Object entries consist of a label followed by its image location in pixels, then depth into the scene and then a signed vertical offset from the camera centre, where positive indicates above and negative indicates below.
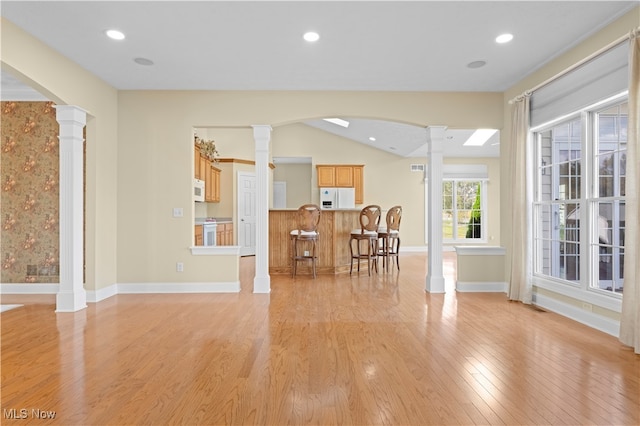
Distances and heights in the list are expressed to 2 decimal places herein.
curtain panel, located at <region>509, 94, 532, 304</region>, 4.20 -0.02
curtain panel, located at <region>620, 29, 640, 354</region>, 2.70 +0.02
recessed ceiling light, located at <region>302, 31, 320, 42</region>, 3.27 +1.63
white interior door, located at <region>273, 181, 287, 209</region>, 10.73 +0.61
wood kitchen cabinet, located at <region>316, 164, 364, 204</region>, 9.88 +1.03
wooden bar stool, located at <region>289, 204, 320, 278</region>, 5.68 -0.29
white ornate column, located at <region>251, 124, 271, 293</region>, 4.79 +0.06
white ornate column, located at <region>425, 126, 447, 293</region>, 4.86 +0.14
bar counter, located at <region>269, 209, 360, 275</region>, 6.26 -0.54
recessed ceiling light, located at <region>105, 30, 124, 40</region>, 3.22 +1.62
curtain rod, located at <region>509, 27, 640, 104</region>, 2.77 +1.40
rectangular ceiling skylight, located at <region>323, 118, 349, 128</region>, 9.00 +2.29
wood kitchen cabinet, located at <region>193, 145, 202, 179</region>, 6.26 +0.91
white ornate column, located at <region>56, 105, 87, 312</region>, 3.88 +0.04
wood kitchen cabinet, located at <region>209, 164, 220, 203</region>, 7.41 +0.61
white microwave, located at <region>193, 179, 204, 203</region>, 6.61 +0.42
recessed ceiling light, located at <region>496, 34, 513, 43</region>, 3.30 +1.63
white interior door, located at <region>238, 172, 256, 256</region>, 9.16 -0.02
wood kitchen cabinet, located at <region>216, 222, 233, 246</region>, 7.65 -0.49
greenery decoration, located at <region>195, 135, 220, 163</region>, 6.58 +1.24
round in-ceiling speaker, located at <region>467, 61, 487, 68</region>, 3.90 +1.63
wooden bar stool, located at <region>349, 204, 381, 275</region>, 6.17 -0.36
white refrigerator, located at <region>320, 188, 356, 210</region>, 9.77 +0.39
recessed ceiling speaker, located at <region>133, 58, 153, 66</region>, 3.81 +1.63
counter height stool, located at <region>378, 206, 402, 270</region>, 6.49 -0.30
